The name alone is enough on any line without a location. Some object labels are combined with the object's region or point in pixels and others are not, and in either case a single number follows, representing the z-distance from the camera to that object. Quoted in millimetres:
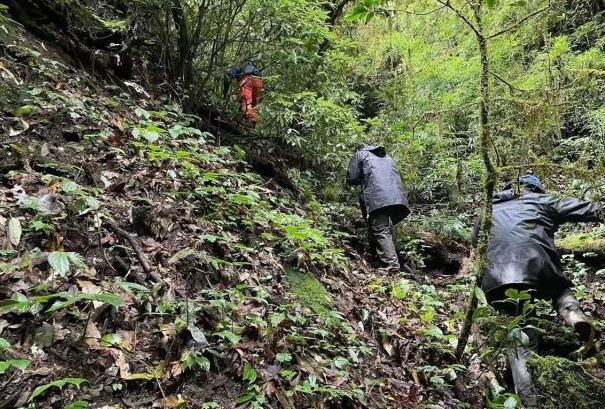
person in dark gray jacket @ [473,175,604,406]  4164
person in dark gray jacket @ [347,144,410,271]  7125
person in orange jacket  7055
